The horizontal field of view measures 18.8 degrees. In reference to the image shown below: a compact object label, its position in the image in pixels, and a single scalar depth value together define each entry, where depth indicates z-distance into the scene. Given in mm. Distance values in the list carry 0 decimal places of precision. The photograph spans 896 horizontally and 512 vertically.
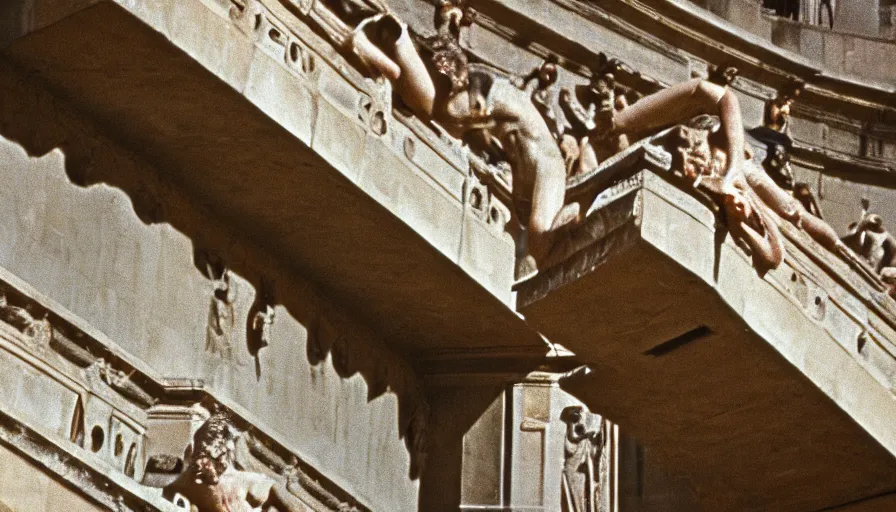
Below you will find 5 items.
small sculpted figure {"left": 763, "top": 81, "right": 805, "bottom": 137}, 25156
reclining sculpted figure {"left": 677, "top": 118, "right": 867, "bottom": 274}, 17297
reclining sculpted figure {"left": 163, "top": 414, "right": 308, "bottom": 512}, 17094
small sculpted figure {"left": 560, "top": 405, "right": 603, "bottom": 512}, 20578
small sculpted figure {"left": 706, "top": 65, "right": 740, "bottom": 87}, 23188
